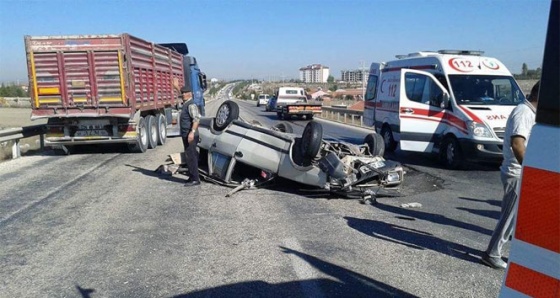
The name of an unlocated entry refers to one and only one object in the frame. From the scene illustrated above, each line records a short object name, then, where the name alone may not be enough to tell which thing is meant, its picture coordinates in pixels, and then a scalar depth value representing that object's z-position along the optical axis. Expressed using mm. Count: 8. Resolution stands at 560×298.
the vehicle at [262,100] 61703
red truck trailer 11617
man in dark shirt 8328
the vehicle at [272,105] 36331
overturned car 7180
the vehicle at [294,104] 29000
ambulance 9516
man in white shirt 4141
